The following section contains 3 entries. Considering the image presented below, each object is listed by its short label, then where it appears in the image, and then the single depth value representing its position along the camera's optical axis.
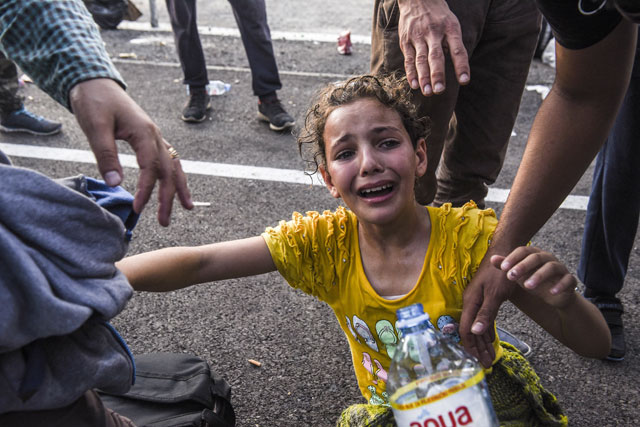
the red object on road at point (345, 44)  6.61
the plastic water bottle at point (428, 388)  1.27
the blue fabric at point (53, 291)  1.18
